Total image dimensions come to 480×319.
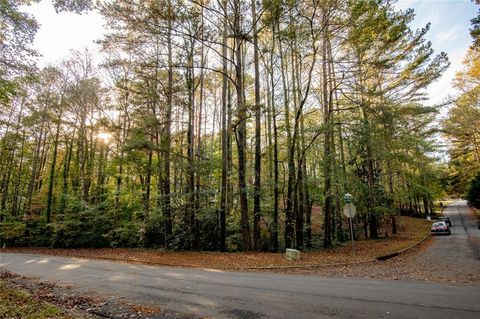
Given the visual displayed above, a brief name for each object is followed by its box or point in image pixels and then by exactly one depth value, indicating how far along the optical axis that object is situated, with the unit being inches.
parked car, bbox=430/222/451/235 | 1059.3
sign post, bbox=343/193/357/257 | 533.2
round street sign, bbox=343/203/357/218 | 538.0
